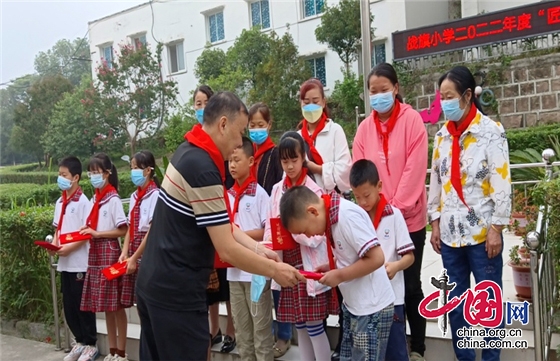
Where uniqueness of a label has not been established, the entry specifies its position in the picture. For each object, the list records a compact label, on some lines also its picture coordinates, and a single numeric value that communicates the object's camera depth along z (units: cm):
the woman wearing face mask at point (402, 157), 350
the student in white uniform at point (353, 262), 280
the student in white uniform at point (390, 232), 315
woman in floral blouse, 326
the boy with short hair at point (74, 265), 482
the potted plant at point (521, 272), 401
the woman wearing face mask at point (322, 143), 384
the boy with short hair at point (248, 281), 378
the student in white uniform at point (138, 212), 444
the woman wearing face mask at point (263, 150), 411
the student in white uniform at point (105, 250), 452
